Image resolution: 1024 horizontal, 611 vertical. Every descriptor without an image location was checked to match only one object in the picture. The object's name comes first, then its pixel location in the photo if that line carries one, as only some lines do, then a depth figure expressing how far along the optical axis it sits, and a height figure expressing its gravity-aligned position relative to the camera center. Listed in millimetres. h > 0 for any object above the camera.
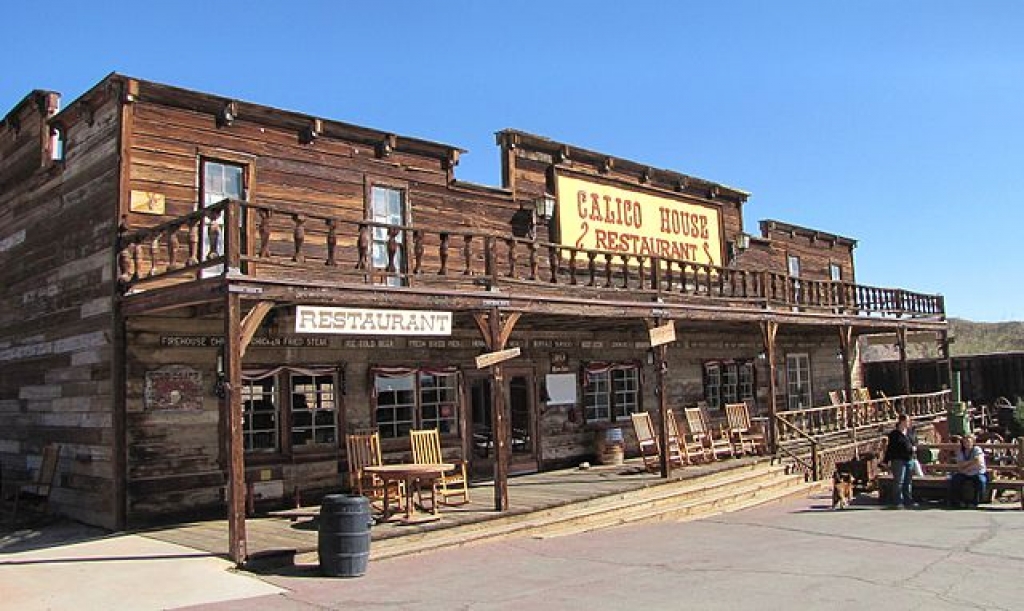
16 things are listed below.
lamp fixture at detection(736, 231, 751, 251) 21500 +3826
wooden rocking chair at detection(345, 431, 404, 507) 11205 -751
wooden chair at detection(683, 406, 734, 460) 16531 -597
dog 13711 -1434
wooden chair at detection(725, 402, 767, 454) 17328 -661
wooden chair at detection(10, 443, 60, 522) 12185 -693
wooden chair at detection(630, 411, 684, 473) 15445 -661
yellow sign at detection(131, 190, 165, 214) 11281 +2804
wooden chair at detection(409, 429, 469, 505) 11830 -587
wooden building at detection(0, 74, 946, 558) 10922 +1449
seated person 13164 -1241
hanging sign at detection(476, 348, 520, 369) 11509 +675
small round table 10477 -707
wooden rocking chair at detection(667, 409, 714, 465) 15906 -826
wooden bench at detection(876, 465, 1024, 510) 13354 -1428
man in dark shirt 13070 -959
